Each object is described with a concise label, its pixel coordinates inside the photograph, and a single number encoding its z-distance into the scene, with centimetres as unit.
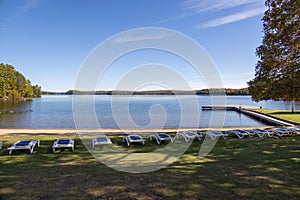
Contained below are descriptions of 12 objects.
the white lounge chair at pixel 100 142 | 847
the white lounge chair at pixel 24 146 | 753
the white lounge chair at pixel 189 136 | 1012
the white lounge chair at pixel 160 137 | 974
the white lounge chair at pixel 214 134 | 1047
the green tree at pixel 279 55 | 969
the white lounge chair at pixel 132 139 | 912
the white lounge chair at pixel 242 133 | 1116
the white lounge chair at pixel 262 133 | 1119
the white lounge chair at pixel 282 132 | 1144
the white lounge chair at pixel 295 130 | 1185
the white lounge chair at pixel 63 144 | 787
